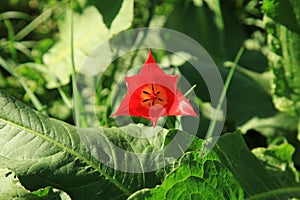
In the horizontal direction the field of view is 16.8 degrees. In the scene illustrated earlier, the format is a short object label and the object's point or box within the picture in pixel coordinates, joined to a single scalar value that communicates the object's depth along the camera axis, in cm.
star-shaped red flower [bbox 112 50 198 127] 88
